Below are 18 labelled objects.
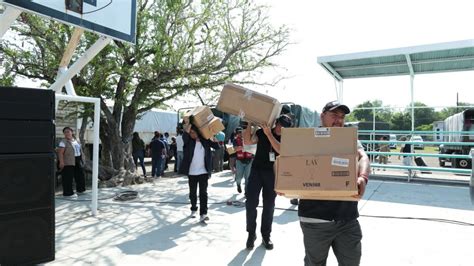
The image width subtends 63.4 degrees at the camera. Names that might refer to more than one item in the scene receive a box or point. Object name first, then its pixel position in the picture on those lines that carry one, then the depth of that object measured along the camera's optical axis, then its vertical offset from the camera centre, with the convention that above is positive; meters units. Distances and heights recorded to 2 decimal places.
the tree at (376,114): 13.04 +1.14
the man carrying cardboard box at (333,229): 2.74 -0.61
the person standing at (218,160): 14.41 -0.63
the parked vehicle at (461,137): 13.65 +0.27
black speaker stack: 3.68 -0.33
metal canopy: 11.07 +2.65
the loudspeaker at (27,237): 3.66 -0.94
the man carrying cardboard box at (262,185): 4.87 -0.53
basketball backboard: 4.85 +1.84
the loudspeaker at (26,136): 3.70 +0.06
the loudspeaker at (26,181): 3.67 -0.39
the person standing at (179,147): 13.11 -0.13
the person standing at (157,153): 12.59 -0.33
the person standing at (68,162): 8.64 -0.44
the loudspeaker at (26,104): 3.70 +0.39
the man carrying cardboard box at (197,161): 6.33 -0.29
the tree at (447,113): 17.78 +1.56
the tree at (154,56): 9.37 +2.21
